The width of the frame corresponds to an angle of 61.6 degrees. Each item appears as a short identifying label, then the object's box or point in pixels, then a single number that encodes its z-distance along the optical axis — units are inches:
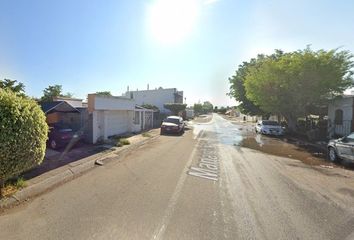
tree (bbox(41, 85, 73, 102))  1276.0
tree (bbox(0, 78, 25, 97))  741.9
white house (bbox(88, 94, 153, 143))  771.2
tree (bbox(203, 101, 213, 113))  6325.8
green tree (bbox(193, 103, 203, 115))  4890.8
